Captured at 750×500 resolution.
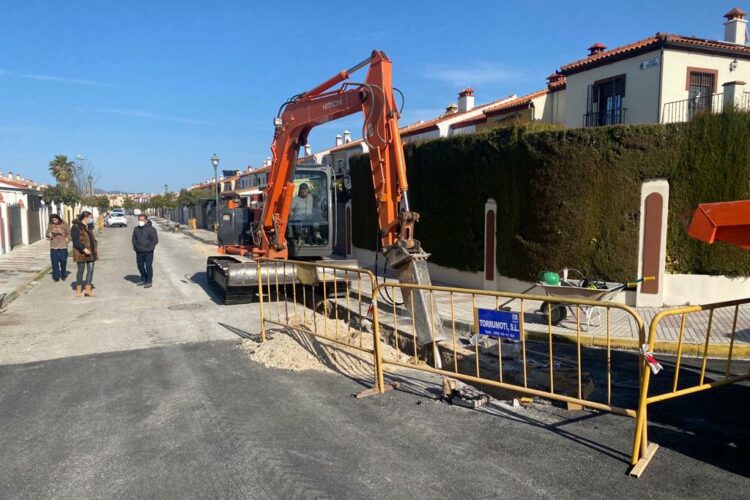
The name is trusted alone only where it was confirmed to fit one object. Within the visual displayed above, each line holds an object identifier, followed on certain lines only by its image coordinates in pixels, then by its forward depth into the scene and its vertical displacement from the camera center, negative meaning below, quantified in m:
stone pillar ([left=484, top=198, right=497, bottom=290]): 11.77 -0.71
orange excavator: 6.66 +0.13
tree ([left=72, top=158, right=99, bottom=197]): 57.86 +3.21
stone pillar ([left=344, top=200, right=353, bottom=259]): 19.53 -0.56
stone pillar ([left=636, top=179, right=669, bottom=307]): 9.79 -0.51
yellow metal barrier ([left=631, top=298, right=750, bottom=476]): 3.78 -1.43
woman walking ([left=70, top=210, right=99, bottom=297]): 11.64 -0.81
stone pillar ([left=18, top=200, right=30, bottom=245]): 26.88 -0.63
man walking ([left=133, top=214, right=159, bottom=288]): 12.59 -0.80
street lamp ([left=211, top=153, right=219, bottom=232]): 32.47 +2.98
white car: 53.56 -0.92
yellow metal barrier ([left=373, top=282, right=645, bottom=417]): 4.77 -1.74
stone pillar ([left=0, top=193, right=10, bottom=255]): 21.80 -0.77
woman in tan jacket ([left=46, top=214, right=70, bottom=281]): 13.36 -0.88
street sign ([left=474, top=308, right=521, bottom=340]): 4.76 -1.01
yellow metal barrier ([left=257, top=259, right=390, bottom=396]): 6.80 -1.69
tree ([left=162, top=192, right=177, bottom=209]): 71.81 +1.52
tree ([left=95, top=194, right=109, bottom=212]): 68.75 +1.02
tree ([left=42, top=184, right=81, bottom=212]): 34.84 +1.04
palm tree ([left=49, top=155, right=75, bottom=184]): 56.59 +4.57
